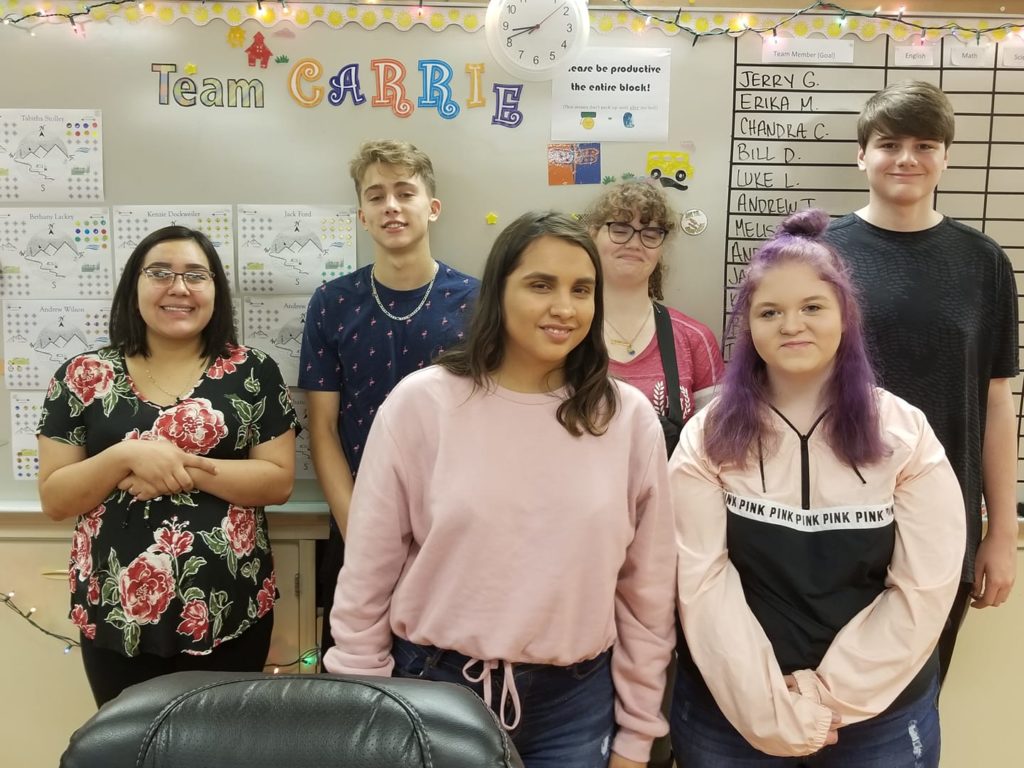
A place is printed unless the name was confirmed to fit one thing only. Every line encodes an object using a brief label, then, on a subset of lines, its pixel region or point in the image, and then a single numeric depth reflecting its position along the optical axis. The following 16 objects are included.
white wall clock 1.88
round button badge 2.00
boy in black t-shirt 1.65
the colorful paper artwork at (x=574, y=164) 1.97
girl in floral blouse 1.57
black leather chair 0.71
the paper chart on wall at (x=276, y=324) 2.02
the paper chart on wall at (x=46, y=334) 2.01
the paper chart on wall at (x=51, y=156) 1.94
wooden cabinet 2.04
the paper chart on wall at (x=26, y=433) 2.05
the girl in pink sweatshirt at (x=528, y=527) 1.17
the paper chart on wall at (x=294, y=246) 1.98
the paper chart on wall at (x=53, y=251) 1.98
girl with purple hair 1.23
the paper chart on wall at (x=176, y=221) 1.98
